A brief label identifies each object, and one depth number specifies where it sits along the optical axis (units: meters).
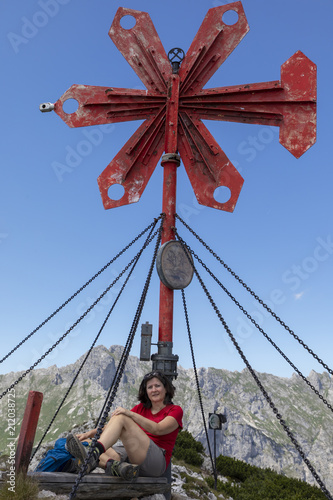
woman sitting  4.34
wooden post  3.94
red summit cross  8.05
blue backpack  4.81
